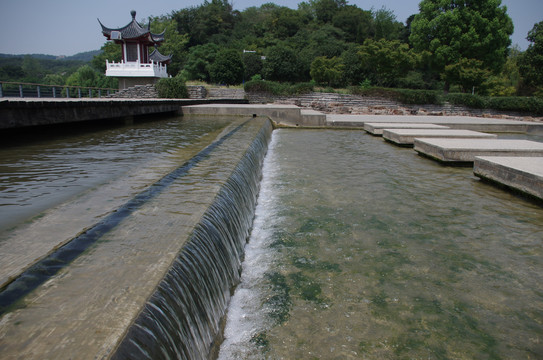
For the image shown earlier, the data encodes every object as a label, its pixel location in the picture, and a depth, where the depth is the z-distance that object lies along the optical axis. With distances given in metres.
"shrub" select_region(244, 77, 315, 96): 28.20
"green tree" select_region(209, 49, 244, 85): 35.47
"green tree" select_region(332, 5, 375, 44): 67.31
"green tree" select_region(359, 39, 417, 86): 37.97
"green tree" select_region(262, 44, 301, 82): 39.25
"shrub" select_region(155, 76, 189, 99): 27.30
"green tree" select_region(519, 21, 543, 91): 34.12
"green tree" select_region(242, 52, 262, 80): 46.22
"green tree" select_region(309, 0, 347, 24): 80.06
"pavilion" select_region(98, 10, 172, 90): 35.16
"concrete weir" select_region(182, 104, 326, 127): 14.30
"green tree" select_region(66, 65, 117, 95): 67.19
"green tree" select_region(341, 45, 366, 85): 41.59
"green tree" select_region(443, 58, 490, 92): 35.69
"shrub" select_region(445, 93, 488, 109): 27.90
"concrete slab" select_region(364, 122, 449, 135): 11.94
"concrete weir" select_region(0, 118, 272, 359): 1.29
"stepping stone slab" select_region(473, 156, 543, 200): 4.84
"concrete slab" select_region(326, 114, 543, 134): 14.32
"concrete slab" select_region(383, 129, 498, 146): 9.55
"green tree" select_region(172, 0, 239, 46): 71.12
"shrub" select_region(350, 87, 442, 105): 28.03
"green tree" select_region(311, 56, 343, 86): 40.72
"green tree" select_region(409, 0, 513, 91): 37.78
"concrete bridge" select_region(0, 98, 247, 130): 6.34
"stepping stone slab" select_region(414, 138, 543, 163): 6.96
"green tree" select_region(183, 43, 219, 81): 49.10
